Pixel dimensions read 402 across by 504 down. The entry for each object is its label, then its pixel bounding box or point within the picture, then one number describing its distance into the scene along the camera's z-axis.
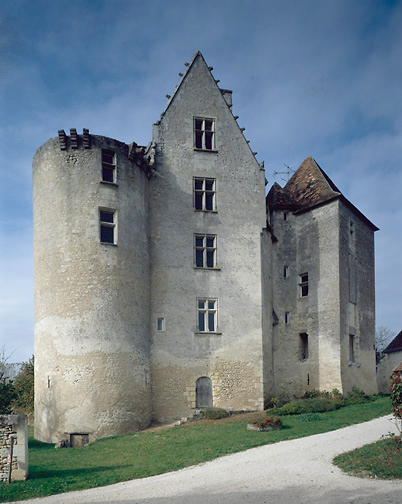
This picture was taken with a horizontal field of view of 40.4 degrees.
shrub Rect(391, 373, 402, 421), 14.96
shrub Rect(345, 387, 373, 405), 27.89
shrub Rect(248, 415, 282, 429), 20.28
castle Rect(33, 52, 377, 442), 23.41
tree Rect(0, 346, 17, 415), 23.75
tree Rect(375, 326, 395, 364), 63.97
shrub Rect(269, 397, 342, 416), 24.89
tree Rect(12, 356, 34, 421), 30.89
